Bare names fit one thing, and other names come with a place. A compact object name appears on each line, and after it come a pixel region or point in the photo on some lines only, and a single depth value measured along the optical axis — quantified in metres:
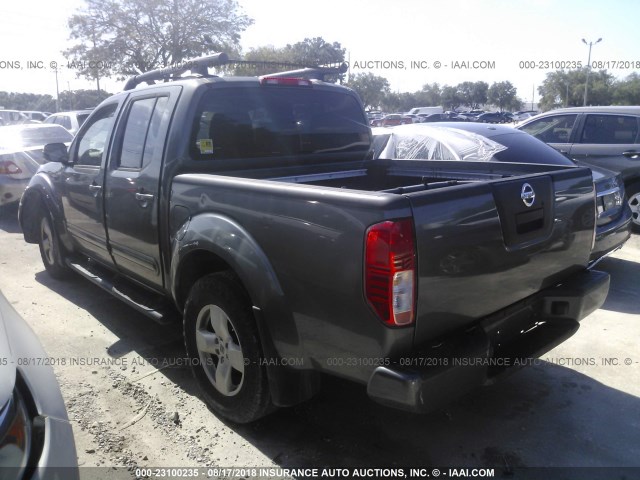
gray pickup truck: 2.23
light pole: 41.32
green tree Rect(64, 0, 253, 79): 27.91
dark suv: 7.60
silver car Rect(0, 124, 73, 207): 9.16
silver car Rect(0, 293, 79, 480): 1.57
